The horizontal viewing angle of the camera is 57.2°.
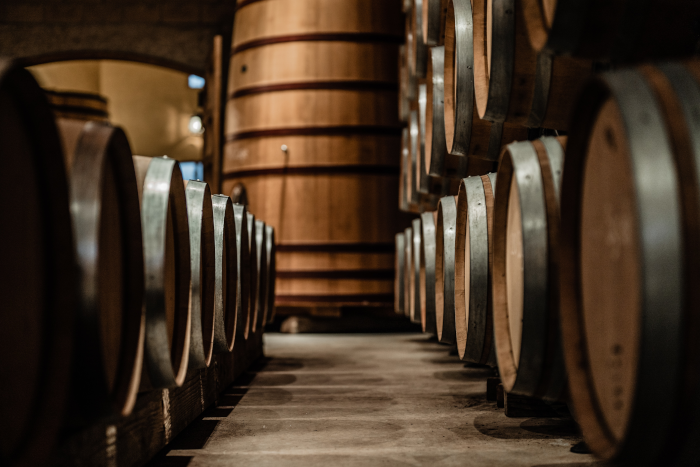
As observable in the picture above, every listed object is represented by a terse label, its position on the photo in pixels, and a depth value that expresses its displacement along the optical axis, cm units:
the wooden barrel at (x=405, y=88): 526
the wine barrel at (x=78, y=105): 1245
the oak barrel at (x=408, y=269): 493
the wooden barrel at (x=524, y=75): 215
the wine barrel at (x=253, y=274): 430
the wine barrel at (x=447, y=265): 315
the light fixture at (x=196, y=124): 1352
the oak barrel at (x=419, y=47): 454
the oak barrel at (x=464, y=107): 269
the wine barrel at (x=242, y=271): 376
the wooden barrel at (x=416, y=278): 457
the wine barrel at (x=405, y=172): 573
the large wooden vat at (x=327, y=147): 695
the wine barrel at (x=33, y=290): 138
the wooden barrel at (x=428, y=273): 390
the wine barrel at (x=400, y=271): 578
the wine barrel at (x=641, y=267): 109
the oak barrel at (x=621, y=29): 153
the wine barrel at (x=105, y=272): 148
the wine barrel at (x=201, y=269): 251
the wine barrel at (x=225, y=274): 310
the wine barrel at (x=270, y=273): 561
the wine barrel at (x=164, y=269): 199
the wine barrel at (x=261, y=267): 477
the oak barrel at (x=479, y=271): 262
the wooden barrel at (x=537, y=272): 178
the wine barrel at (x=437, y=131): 348
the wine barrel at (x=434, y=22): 386
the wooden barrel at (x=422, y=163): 427
